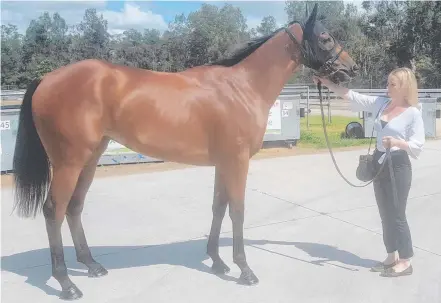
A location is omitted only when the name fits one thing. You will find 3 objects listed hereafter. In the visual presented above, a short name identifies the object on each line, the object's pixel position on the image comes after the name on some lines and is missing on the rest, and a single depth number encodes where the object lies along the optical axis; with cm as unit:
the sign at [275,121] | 1108
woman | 389
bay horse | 371
